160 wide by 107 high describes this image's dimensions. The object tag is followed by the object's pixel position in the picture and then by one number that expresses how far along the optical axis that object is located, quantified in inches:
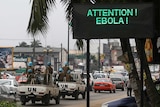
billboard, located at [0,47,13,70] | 2827.3
